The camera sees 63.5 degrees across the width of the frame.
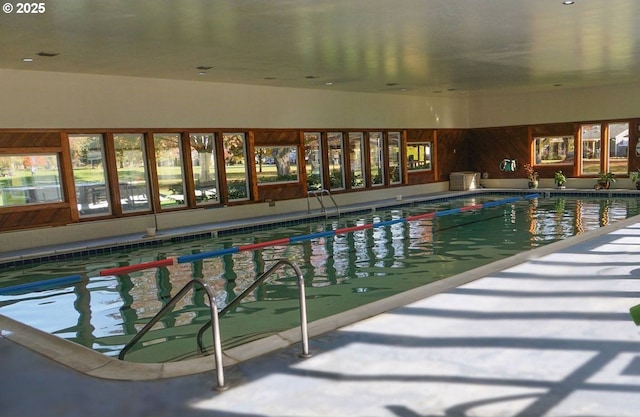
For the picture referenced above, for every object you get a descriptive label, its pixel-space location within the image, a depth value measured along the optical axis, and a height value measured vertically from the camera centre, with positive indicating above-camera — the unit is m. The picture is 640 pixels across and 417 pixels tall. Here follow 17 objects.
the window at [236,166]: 12.12 -0.10
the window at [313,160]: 13.87 -0.08
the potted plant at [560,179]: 15.94 -1.17
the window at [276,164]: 12.66 -0.12
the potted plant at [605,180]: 15.23 -1.24
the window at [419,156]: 16.58 -0.20
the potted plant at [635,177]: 14.73 -1.16
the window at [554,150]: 16.39 -0.26
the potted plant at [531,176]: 16.61 -1.07
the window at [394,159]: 15.88 -0.23
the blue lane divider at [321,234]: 8.34 -1.49
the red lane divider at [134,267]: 7.44 -1.46
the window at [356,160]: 14.86 -0.17
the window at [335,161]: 14.32 -0.15
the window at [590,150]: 16.03 -0.32
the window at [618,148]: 15.42 -0.31
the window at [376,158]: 15.41 -0.17
